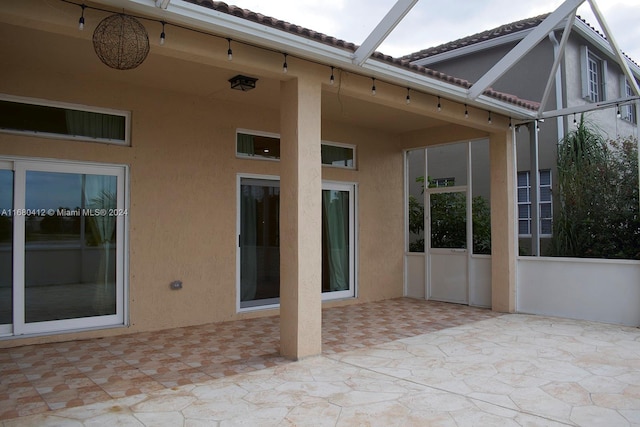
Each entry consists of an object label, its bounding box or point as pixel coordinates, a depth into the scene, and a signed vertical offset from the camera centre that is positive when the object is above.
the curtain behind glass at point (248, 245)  7.13 -0.22
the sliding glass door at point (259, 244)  7.14 -0.20
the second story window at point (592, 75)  10.17 +3.27
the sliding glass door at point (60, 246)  5.38 -0.18
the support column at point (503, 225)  7.79 +0.05
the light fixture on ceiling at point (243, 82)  5.67 +1.71
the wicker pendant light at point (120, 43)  3.58 +1.37
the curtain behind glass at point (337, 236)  8.31 -0.11
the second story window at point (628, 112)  11.04 +2.69
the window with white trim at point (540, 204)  9.43 +0.48
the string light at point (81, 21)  3.80 +1.62
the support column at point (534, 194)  8.35 +0.58
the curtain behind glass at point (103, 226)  5.93 +0.06
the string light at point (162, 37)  4.12 +1.61
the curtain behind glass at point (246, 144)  7.16 +1.25
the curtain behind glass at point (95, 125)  5.79 +1.28
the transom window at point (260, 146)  7.17 +1.26
